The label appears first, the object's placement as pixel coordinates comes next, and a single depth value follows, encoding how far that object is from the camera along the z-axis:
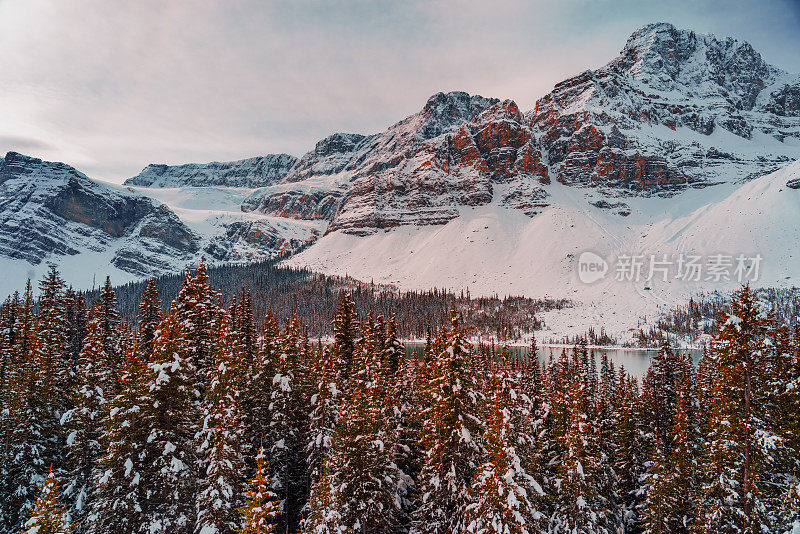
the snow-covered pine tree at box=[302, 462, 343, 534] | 21.72
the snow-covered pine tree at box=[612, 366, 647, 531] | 32.94
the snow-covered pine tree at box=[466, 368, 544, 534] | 18.25
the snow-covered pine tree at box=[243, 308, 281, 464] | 31.09
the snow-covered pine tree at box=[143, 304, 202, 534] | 21.28
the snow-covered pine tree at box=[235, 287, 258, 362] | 35.62
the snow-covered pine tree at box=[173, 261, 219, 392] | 29.67
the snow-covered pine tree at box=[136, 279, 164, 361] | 35.69
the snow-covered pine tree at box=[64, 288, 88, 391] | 43.53
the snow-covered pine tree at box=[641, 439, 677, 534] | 25.20
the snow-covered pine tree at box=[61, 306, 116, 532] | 25.61
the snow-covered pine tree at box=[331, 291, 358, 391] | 36.22
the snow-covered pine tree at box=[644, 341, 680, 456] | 36.66
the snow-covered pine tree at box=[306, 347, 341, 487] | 29.58
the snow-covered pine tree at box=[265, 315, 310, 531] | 30.61
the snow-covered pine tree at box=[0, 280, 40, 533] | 25.06
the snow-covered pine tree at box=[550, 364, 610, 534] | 24.05
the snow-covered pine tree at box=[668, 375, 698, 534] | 25.58
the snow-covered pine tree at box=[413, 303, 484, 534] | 22.23
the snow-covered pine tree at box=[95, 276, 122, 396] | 40.69
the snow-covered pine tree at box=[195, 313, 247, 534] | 21.12
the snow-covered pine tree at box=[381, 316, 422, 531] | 29.73
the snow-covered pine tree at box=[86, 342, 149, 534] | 20.16
